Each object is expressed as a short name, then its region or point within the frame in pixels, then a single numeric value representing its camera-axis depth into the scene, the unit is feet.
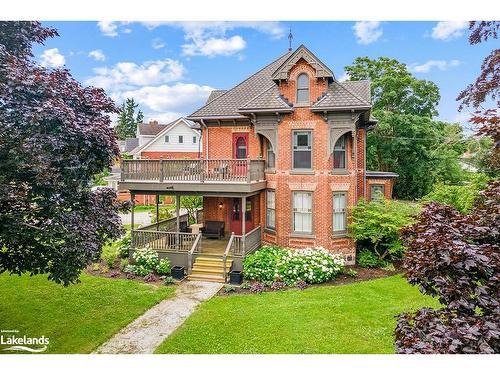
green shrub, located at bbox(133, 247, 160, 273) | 33.14
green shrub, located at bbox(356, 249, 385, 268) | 34.88
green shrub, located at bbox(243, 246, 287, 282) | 30.45
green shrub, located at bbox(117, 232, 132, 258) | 37.52
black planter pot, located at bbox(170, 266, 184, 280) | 31.32
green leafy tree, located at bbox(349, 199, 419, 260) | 33.78
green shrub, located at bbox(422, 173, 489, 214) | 34.04
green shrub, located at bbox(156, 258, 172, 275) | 32.55
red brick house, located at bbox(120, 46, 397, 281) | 32.78
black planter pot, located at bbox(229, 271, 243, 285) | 29.99
